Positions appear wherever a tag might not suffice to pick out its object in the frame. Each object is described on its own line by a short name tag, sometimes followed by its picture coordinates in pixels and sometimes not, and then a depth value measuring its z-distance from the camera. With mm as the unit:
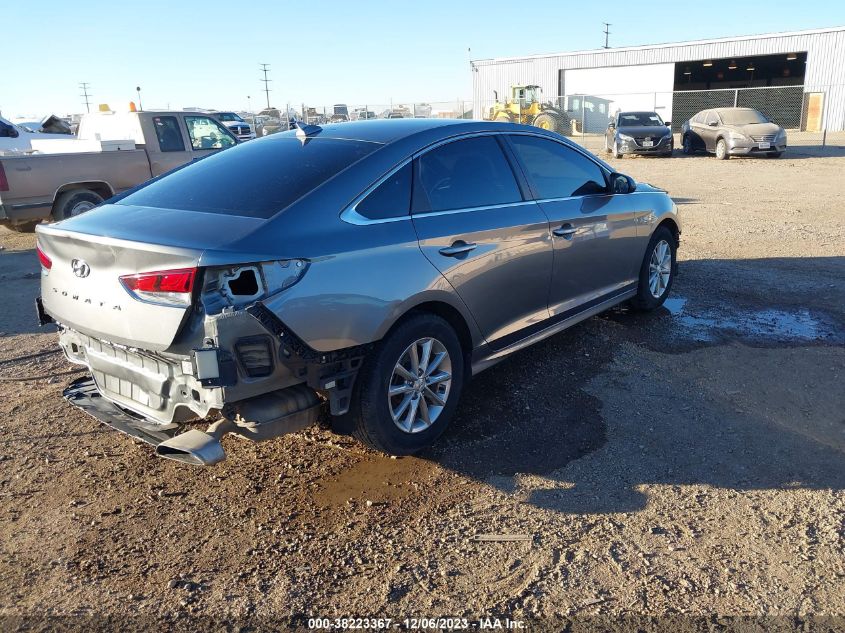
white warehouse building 35219
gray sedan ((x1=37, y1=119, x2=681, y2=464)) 3012
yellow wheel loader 35344
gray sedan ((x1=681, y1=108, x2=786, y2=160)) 20781
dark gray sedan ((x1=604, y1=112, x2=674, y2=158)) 22844
